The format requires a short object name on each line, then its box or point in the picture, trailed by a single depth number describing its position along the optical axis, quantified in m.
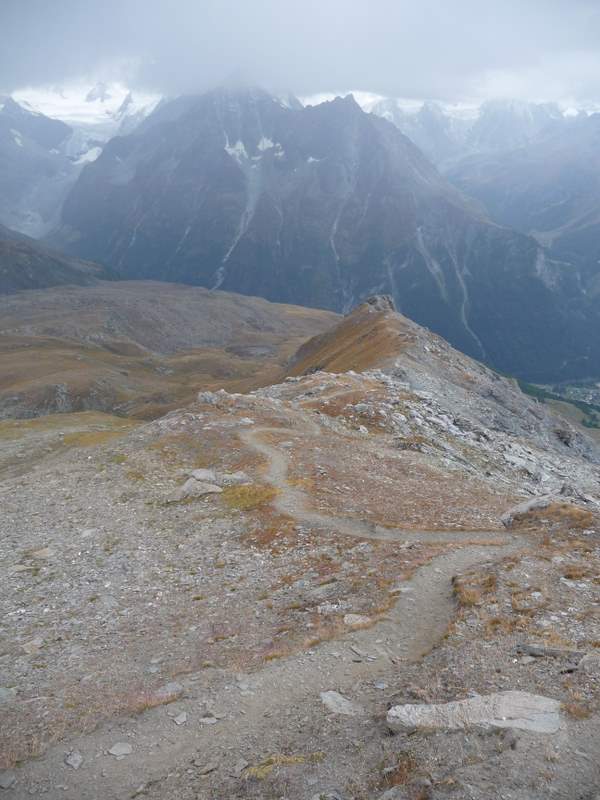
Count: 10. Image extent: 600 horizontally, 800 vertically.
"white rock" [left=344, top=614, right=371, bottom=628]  21.70
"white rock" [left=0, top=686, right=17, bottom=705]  19.66
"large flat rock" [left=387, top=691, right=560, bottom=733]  14.66
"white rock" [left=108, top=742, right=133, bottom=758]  16.38
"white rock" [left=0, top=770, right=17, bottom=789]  15.69
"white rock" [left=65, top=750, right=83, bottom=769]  16.17
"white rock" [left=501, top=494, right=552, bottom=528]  32.27
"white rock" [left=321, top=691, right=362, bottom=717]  16.91
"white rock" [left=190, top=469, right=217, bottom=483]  40.31
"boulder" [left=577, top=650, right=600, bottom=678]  16.53
